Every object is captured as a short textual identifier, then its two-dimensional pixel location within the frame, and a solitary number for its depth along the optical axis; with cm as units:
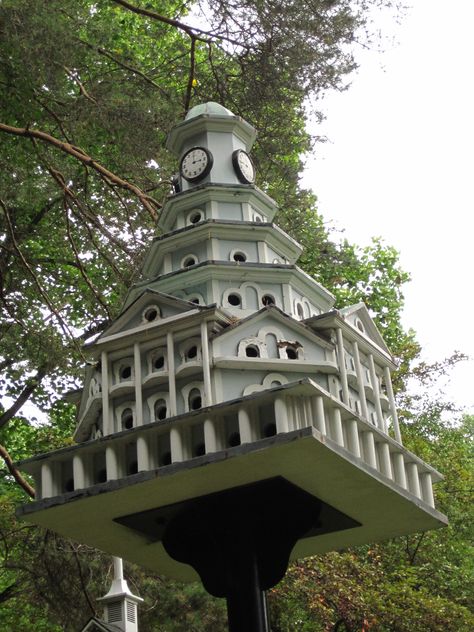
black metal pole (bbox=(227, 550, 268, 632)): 586
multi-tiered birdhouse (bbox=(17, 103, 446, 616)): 579
